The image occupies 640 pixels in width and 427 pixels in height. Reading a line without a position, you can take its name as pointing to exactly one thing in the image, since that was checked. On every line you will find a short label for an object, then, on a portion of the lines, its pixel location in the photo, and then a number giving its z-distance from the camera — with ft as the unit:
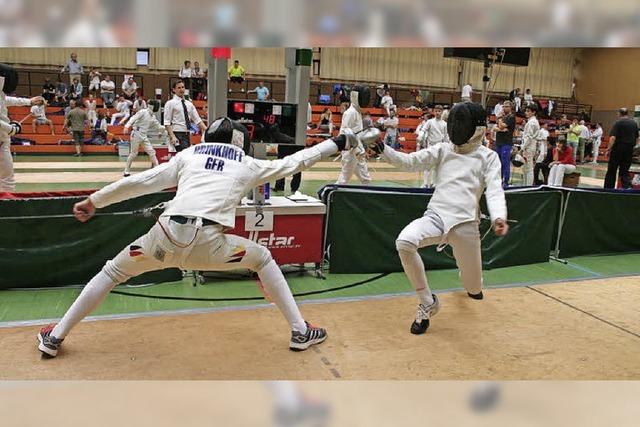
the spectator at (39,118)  58.36
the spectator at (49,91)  64.69
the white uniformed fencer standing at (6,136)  22.36
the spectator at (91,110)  61.21
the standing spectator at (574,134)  63.93
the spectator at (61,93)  65.21
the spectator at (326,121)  68.36
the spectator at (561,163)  35.04
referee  34.17
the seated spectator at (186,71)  67.05
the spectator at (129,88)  68.64
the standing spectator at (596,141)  76.43
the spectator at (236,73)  68.23
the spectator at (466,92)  60.03
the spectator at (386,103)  71.04
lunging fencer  11.73
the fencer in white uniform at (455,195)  14.44
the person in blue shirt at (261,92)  71.56
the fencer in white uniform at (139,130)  37.86
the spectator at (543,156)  40.11
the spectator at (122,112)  63.54
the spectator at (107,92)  66.28
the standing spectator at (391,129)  65.26
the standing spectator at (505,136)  38.42
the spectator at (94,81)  66.90
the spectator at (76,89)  63.06
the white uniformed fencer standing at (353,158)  28.66
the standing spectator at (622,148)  35.42
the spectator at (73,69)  62.80
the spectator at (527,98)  74.86
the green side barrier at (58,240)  15.99
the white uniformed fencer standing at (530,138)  40.65
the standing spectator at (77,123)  53.36
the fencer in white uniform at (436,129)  40.96
